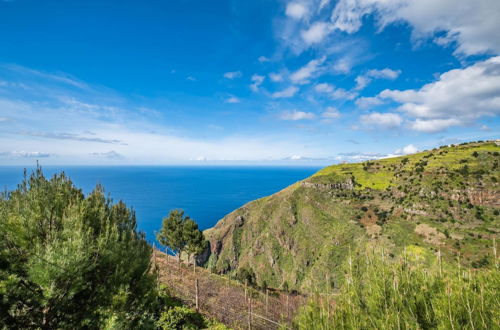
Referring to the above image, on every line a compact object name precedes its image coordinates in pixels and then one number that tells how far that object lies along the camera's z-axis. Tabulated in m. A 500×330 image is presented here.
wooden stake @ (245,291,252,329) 14.29
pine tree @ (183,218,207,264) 32.11
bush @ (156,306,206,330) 11.89
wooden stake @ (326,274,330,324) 6.72
